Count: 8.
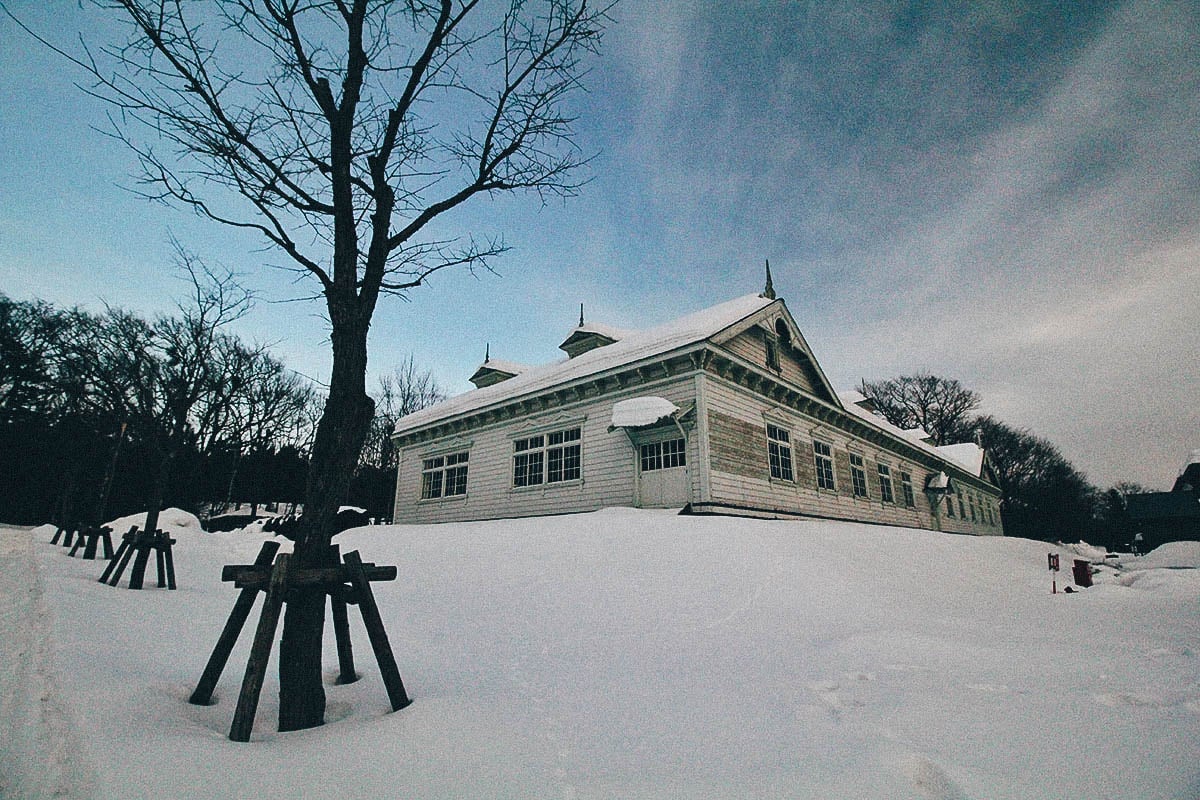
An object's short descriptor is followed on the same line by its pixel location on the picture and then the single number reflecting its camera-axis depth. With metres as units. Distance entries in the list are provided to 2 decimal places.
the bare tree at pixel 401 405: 34.78
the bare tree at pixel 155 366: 17.84
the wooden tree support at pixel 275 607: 2.89
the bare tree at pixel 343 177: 3.76
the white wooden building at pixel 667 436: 11.91
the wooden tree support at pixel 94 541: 10.91
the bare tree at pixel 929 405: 41.53
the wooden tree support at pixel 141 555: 7.92
